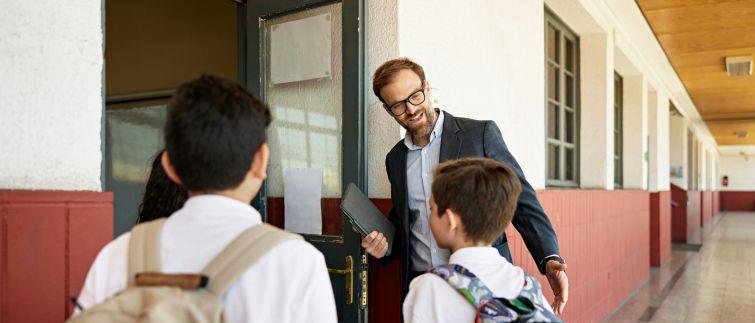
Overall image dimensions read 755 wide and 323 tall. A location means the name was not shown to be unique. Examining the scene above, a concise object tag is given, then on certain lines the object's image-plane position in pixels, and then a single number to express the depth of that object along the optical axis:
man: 2.17
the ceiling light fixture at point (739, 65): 7.79
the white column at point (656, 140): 9.03
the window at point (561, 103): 5.01
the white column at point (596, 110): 5.56
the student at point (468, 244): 1.44
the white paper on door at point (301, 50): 2.76
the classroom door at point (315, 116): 2.59
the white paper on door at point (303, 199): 2.73
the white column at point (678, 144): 12.99
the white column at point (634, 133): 7.58
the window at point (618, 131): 7.61
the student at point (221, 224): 0.99
